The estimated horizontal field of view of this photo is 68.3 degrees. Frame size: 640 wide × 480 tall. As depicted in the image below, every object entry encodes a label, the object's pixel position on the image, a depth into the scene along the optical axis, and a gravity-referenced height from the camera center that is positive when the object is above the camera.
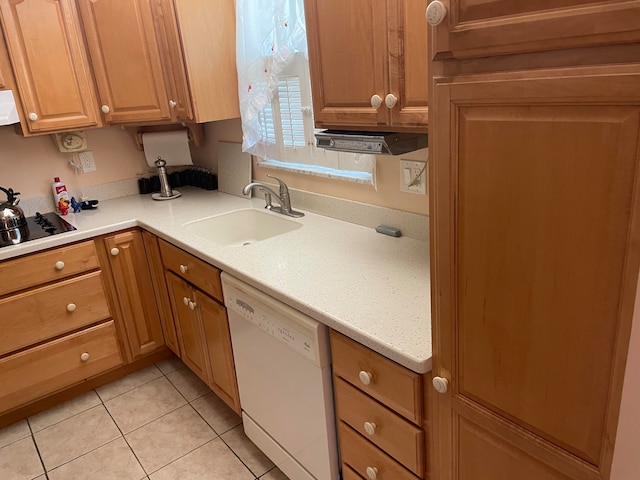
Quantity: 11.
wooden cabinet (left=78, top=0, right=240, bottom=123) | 2.21 +0.21
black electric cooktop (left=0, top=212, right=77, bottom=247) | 2.23 -0.54
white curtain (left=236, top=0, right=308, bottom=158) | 1.93 +0.18
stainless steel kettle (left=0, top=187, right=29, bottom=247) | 2.16 -0.47
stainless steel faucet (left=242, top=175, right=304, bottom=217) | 2.23 -0.48
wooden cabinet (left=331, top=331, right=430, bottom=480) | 1.15 -0.83
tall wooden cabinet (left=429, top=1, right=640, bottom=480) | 0.65 -0.26
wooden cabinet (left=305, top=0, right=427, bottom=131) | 1.21 +0.06
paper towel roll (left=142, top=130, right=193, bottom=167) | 2.81 -0.25
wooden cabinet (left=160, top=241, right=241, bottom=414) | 1.92 -0.93
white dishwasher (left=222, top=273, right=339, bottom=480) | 1.42 -0.93
